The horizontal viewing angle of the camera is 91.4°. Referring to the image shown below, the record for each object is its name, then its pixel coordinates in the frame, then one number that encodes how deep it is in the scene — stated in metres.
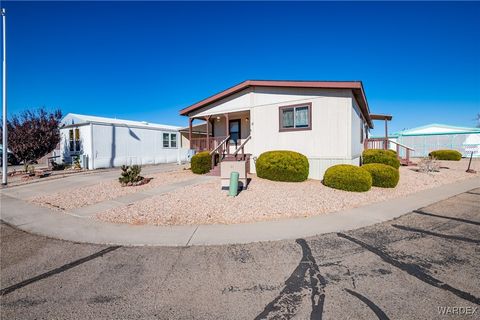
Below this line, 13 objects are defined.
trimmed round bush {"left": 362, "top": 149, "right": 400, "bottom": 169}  12.56
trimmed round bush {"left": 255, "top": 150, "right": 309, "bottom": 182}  9.93
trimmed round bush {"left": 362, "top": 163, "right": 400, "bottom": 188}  8.91
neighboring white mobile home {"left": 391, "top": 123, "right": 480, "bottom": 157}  25.48
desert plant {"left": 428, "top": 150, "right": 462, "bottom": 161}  22.41
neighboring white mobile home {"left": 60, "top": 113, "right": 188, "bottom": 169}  16.77
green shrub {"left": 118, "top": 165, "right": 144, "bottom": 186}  9.58
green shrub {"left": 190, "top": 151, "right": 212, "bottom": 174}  11.97
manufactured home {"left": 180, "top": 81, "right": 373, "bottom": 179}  10.20
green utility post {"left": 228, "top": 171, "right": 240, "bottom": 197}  7.56
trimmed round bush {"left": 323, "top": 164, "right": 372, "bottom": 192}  8.25
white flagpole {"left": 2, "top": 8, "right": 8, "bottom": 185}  11.40
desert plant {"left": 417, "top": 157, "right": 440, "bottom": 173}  12.98
